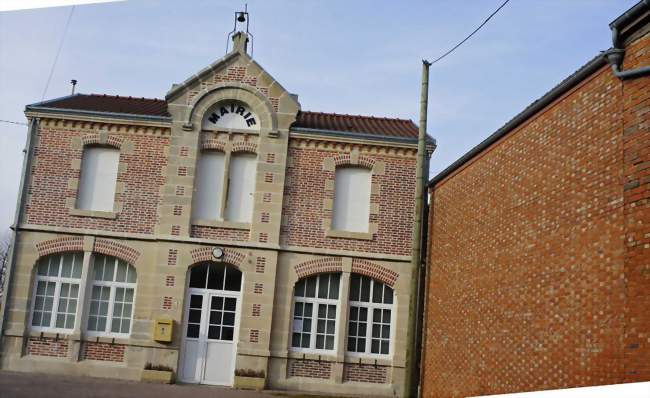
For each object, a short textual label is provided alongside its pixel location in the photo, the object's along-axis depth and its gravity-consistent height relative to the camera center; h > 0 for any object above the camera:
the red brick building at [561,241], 8.83 +1.63
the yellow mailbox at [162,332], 17.09 -0.06
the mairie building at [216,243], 17.39 +2.03
